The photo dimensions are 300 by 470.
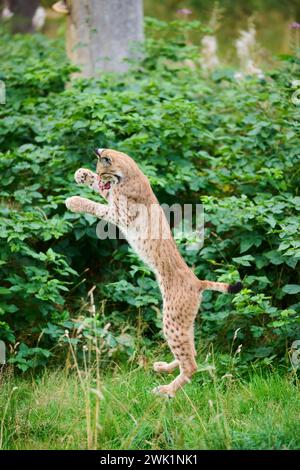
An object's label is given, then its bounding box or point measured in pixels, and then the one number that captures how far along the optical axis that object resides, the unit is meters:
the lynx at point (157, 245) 9.87
